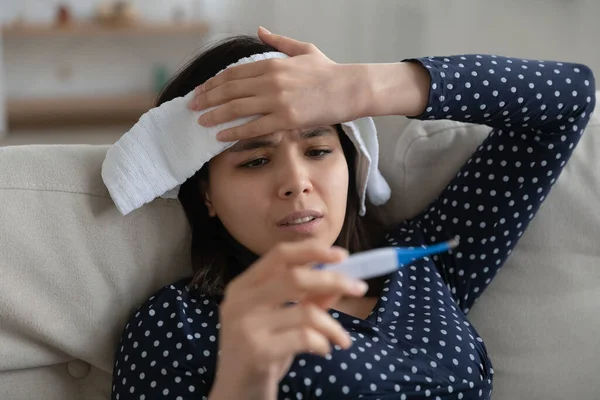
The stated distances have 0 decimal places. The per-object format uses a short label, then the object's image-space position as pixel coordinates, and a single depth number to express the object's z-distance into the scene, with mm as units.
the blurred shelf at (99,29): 3801
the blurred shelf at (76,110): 3900
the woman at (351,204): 1071
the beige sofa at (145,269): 1166
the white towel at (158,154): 1137
